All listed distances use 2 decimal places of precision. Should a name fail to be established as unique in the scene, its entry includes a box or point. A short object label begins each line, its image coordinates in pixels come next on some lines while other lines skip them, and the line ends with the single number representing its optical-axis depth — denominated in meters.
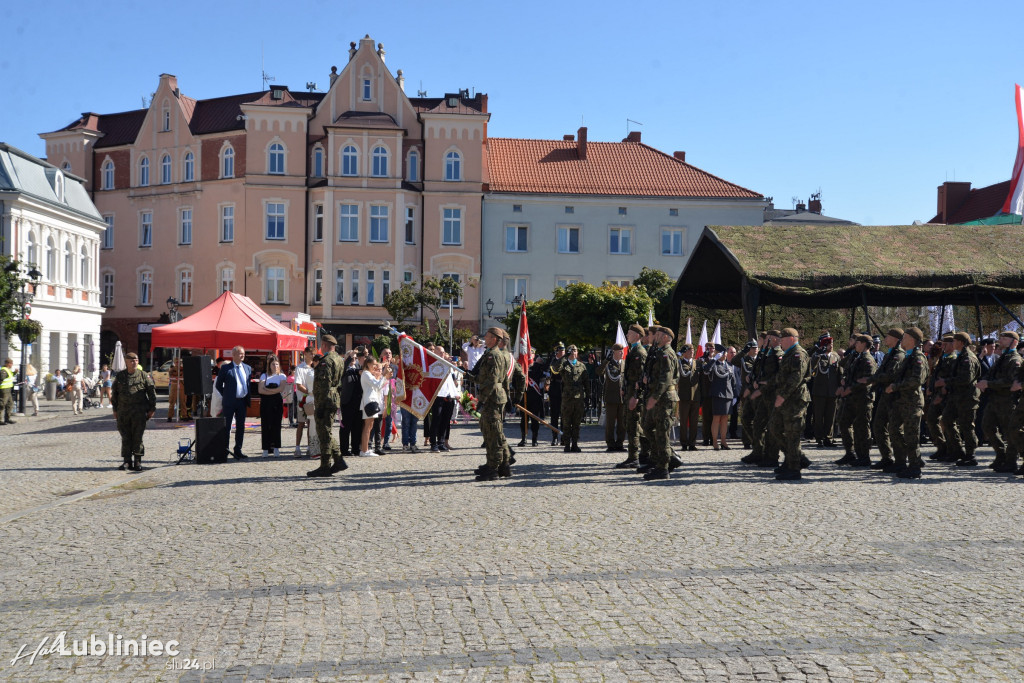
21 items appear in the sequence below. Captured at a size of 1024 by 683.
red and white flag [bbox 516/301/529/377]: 17.61
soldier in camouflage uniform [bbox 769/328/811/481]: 12.29
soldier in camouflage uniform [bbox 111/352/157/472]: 14.01
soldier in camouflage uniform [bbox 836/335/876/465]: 14.10
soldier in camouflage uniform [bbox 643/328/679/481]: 12.26
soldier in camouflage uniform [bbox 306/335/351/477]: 12.70
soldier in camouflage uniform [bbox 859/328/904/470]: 13.05
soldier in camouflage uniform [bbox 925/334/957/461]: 14.42
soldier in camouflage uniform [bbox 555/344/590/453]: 16.30
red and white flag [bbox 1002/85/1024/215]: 26.33
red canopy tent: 21.64
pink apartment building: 51.12
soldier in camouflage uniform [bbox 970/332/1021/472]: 13.42
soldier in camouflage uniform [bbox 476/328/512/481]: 12.24
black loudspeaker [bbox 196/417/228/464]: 15.20
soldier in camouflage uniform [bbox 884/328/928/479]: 12.38
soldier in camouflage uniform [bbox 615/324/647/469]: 13.79
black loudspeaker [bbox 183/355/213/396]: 17.95
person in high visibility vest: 24.34
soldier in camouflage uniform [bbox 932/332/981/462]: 14.11
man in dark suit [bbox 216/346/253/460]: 16.06
